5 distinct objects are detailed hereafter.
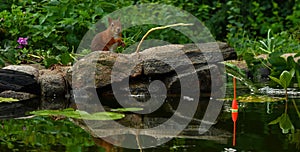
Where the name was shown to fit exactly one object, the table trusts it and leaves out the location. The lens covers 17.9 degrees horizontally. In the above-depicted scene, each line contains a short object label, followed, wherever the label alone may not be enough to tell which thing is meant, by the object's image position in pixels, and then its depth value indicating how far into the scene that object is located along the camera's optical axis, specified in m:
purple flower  10.01
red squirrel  9.87
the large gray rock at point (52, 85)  8.11
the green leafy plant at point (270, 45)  11.16
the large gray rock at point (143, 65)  8.08
